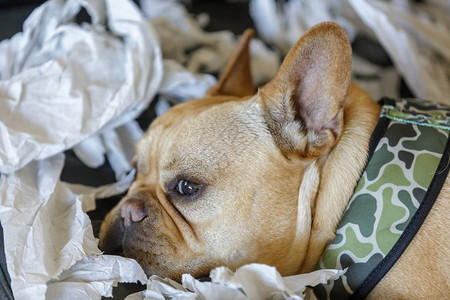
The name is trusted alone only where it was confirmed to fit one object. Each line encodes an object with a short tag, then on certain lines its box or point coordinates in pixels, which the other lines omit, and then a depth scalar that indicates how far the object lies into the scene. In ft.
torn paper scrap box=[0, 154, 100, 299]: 1.88
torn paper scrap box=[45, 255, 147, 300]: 1.88
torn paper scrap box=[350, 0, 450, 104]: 2.66
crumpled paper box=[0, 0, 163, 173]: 2.20
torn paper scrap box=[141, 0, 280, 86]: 2.67
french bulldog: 1.92
